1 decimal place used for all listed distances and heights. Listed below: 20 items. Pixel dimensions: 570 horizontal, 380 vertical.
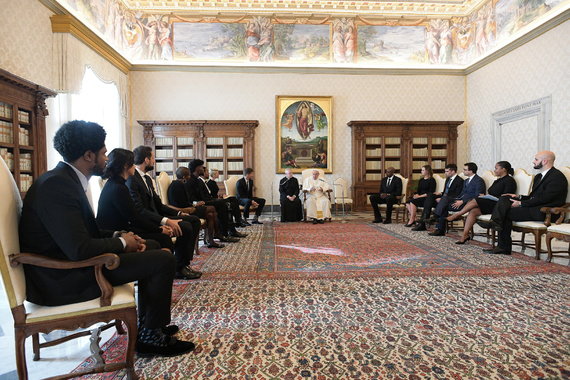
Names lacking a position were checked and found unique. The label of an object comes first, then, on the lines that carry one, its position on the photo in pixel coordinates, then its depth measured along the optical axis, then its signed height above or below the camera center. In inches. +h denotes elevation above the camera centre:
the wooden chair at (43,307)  63.2 -25.4
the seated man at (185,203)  198.1 -15.9
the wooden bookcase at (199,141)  426.6 +44.9
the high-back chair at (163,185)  189.0 -5.2
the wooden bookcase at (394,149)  440.1 +33.4
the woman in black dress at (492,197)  221.5 -15.5
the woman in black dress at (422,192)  315.3 -17.0
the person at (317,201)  360.2 -27.8
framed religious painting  445.1 +57.4
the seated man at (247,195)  348.5 -20.5
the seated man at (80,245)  65.6 -14.1
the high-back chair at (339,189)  426.9 -18.1
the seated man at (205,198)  232.1 -15.8
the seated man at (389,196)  344.5 -21.9
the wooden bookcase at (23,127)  199.3 +32.6
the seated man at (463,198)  253.1 -19.0
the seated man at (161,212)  129.0 -15.7
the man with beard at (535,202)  187.9 -16.3
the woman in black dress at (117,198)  109.0 -6.7
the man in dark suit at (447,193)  283.9 -16.7
